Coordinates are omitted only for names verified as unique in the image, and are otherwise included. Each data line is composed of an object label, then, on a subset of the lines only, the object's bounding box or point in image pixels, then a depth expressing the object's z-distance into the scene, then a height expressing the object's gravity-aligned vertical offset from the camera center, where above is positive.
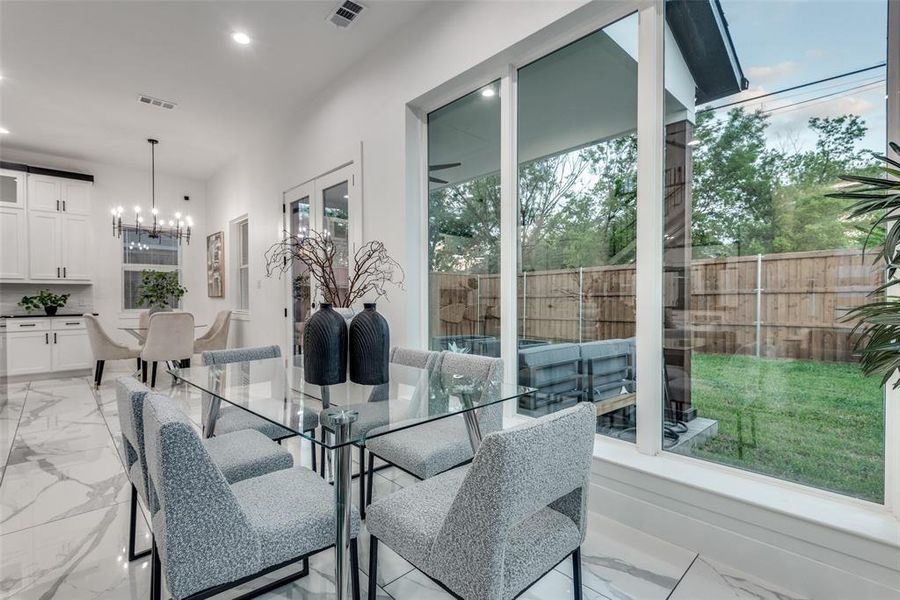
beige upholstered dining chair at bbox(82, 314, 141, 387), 5.00 -0.60
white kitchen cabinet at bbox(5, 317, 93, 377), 5.41 -0.63
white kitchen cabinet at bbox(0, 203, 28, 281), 5.50 +0.68
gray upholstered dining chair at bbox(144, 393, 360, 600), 1.02 -0.60
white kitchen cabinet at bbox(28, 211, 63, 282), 5.70 +0.69
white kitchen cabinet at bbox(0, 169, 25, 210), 5.51 +1.40
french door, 3.77 +0.74
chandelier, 5.51 +1.08
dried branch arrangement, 3.29 +0.15
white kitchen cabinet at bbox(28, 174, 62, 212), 5.68 +1.40
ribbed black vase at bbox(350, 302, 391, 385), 1.92 -0.23
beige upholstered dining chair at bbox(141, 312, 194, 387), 4.87 -0.48
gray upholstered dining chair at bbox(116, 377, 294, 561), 1.34 -0.64
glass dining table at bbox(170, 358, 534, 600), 1.26 -0.41
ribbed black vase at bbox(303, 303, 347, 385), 1.88 -0.22
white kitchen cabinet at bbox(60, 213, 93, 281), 5.95 +0.69
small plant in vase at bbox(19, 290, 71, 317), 5.54 -0.06
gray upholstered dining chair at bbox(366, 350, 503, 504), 1.85 -0.67
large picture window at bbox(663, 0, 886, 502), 1.62 +0.20
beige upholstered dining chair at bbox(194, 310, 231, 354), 5.70 -0.57
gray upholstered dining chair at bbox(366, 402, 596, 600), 0.95 -0.59
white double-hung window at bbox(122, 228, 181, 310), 6.56 +0.61
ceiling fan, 3.18 +0.96
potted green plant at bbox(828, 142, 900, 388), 1.18 -0.07
